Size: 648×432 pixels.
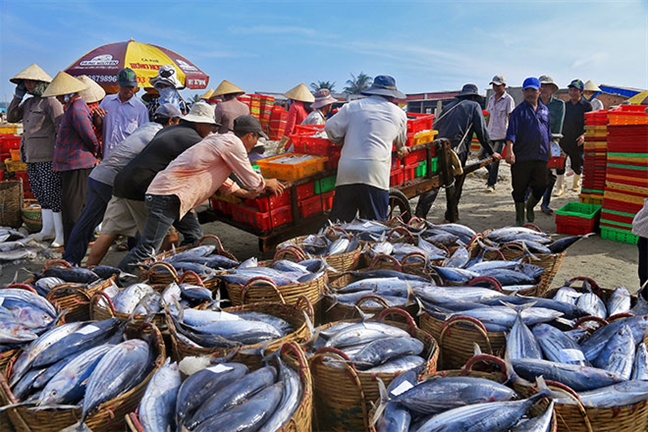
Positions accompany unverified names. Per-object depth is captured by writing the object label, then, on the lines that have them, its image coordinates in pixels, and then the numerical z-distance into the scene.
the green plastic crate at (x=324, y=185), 5.36
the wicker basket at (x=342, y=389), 2.13
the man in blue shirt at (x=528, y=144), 6.50
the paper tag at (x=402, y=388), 1.97
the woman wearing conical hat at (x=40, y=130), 6.22
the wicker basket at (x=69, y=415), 1.97
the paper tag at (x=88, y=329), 2.51
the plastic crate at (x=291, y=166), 5.04
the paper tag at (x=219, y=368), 2.06
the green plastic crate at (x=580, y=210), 6.47
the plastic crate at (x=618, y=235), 6.17
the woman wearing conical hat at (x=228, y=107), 7.14
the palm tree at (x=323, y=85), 48.67
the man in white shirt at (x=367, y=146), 4.98
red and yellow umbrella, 10.55
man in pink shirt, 4.21
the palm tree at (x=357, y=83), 55.92
